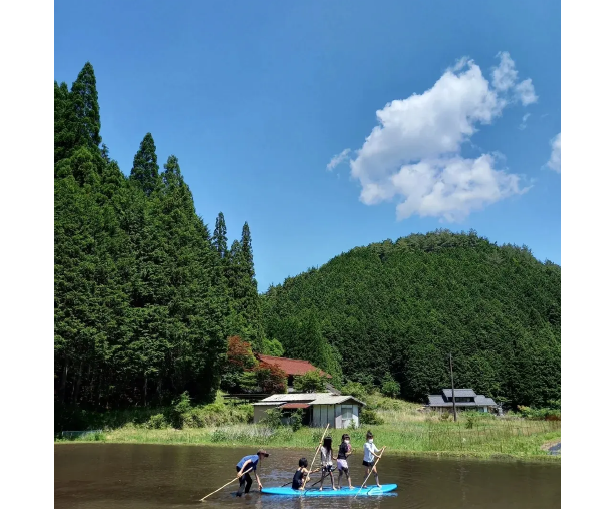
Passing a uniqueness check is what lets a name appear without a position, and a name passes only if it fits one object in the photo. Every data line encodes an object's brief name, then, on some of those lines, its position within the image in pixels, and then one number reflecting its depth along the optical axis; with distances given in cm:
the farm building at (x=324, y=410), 3175
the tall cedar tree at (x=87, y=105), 4878
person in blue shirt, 1280
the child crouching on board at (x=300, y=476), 1304
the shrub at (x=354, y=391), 4609
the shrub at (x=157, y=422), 3117
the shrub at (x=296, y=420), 3028
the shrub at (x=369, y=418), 3228
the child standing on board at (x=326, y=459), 1358
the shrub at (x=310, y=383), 4258
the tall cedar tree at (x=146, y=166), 5541
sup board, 1274
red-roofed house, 4827
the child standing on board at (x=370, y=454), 1345
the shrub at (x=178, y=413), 3153
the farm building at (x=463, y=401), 5910
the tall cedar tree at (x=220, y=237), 5559
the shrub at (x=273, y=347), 5516
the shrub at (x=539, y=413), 4255
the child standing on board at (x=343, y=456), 1348
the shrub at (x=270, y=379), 4206
